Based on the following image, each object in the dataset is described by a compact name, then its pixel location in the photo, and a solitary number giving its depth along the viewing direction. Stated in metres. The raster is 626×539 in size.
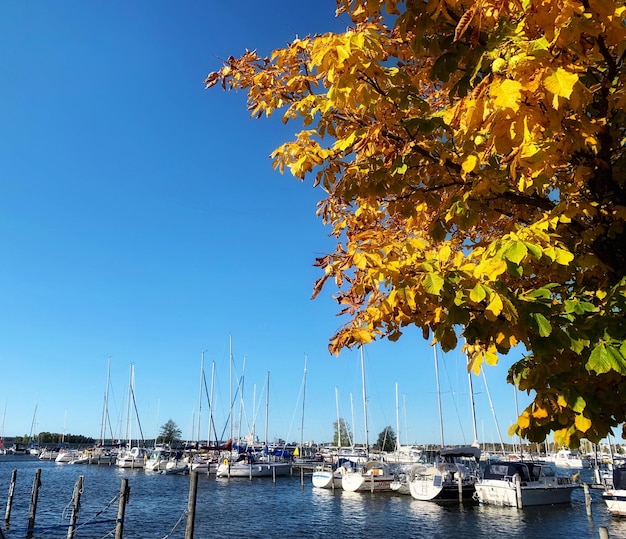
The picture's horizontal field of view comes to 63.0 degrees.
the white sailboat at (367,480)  43.34
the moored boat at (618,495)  28.83
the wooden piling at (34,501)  22.92
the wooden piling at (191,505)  13.66
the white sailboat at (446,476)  37.66
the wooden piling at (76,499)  19.53
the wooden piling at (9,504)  25.74
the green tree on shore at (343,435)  135.00
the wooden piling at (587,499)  31.55
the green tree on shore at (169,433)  140.05
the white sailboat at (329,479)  47.00
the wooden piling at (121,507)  14.95
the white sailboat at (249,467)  59.38
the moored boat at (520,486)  34.50
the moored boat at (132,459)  80.50
